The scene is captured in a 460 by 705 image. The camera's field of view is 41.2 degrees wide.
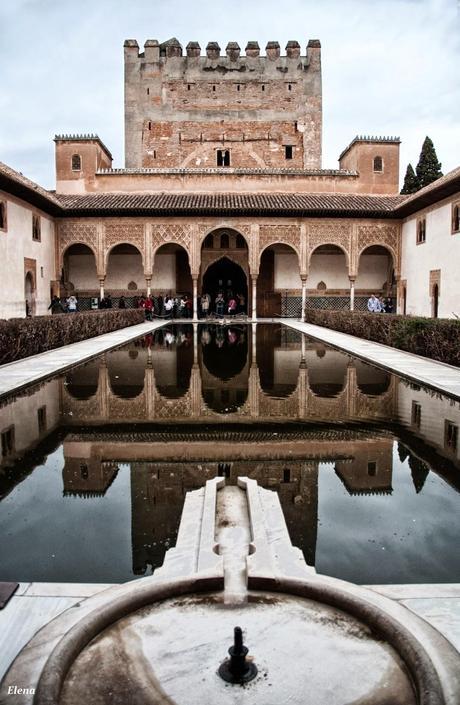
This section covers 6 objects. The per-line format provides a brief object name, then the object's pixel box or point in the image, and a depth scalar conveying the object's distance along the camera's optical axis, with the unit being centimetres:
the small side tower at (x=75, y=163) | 2719
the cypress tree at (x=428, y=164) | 3428
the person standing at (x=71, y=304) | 2420
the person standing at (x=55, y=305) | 2363
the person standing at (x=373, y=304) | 2412
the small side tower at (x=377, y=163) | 2756
